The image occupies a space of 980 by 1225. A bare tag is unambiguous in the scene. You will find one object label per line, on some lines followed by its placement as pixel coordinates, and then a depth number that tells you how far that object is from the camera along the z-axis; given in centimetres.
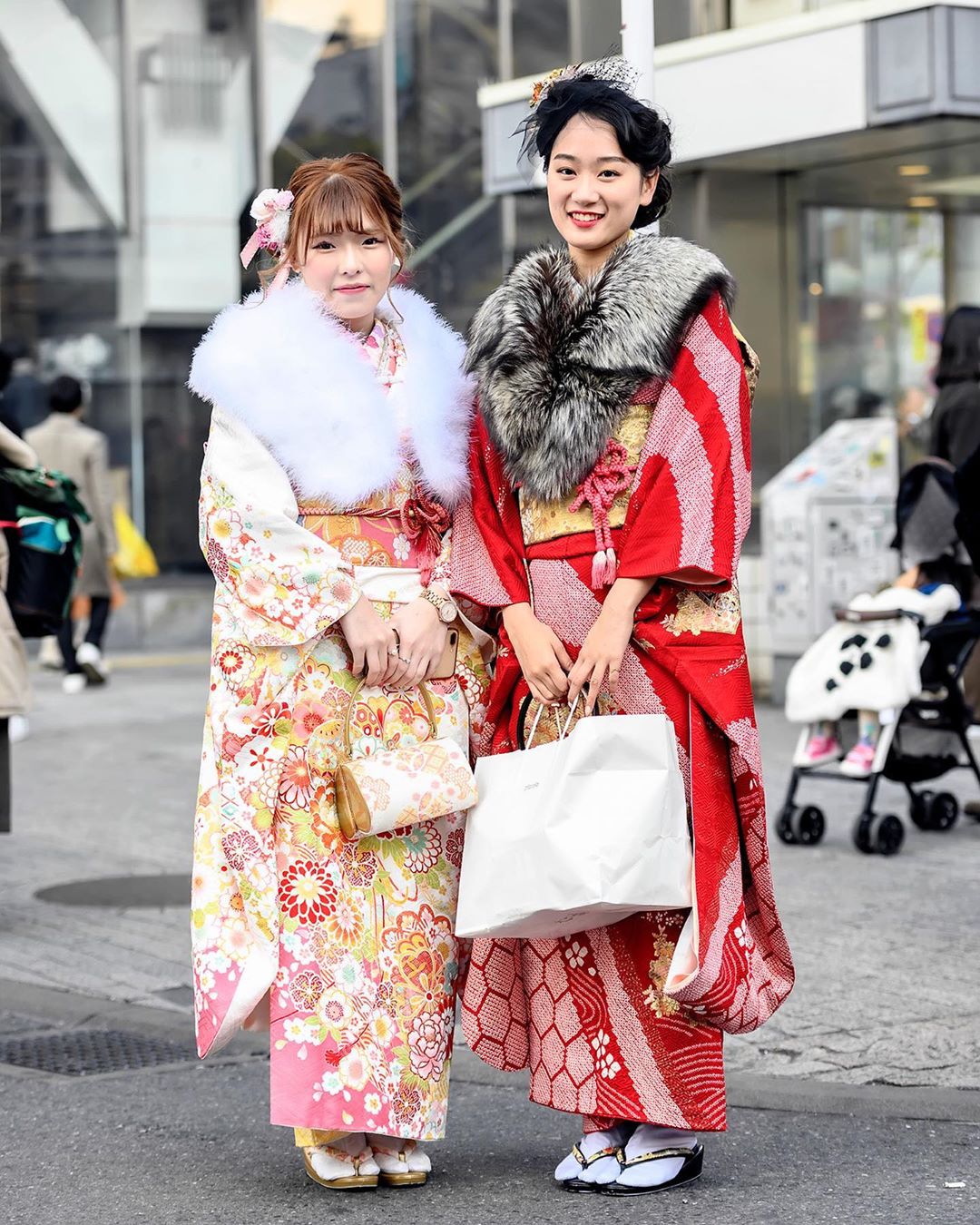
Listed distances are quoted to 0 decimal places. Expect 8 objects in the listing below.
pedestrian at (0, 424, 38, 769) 620
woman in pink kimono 369
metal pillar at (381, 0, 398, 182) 1695
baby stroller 715
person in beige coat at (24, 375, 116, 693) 1238
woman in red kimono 361
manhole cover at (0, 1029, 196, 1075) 485
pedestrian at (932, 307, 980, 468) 776
